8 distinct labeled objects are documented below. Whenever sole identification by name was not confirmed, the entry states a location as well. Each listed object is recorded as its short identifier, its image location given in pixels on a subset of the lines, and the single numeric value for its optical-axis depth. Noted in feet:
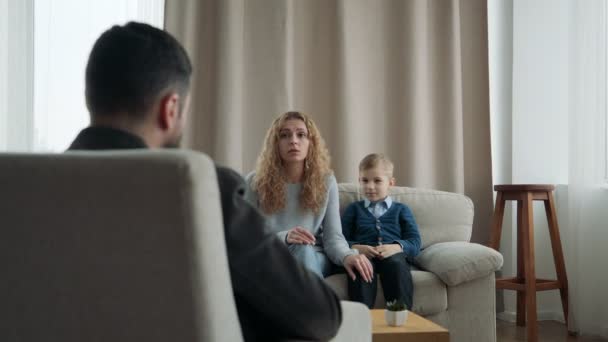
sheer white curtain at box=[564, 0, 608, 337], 11.89
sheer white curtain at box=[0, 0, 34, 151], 10.79
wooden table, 6.63
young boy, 9.93
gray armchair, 2.48
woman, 9.93
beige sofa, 9.51
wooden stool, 11.48
